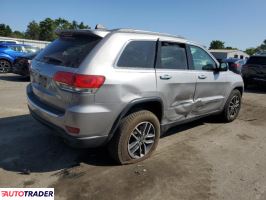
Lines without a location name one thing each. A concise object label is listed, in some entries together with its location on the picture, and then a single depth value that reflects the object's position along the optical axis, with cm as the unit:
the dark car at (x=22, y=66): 804
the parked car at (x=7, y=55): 971
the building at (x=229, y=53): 3691
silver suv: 235
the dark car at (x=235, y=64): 1106
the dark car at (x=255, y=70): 815
